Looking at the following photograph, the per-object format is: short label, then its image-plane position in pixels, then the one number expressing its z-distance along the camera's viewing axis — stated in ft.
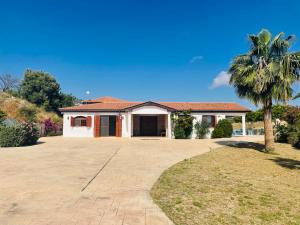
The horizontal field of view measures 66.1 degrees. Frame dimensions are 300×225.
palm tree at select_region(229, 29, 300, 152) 43.83
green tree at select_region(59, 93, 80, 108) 146.92
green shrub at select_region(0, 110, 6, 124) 83.62
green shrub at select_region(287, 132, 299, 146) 58.01
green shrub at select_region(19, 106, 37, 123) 117.45
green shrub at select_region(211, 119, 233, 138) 78.81
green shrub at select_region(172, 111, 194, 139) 77.71
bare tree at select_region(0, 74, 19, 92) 192.81
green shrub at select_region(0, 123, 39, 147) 55.93
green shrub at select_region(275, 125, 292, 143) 62.95
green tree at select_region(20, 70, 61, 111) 135.23
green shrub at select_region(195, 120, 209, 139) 79.20
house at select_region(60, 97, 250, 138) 81.61
